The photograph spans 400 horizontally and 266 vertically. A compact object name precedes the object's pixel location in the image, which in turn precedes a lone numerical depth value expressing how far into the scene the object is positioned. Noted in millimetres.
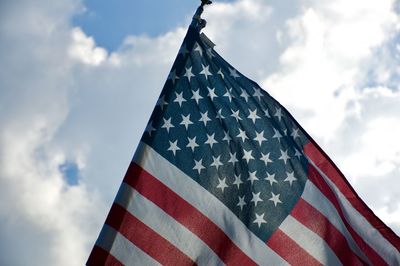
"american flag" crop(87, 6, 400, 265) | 13047
